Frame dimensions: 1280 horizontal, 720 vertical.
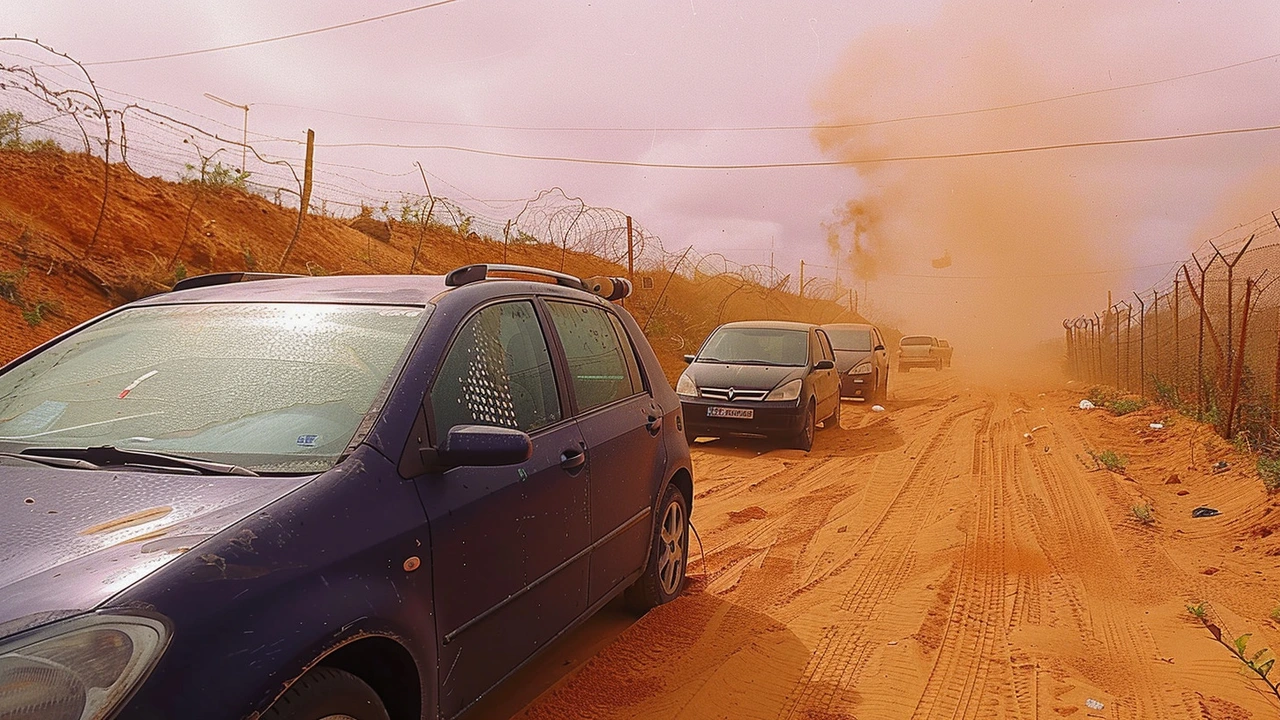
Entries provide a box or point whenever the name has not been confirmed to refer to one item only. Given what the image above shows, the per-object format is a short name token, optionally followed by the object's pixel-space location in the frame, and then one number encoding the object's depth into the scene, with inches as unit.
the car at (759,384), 416.2
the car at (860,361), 686.5
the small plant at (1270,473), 284.5
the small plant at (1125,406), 594.5
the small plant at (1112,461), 366.3
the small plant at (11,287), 417.7
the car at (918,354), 1346.0
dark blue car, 67.4
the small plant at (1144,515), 271.7
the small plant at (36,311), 405.4
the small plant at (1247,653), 134.4
